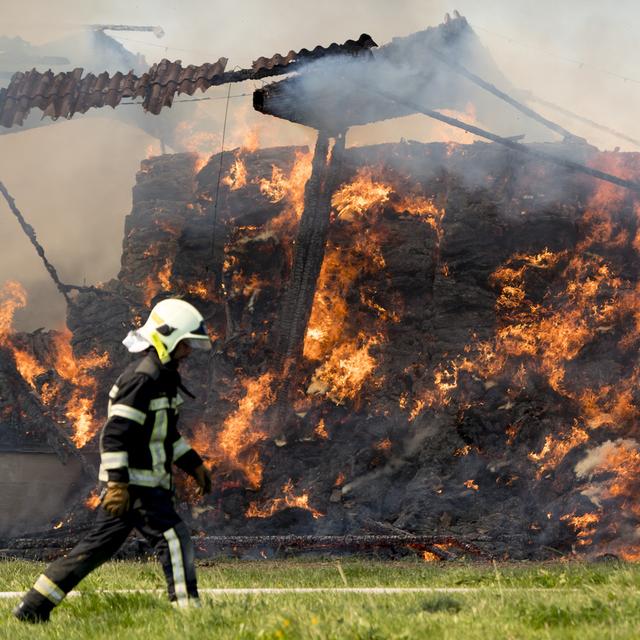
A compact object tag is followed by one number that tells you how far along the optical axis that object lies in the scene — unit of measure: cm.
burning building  3637
